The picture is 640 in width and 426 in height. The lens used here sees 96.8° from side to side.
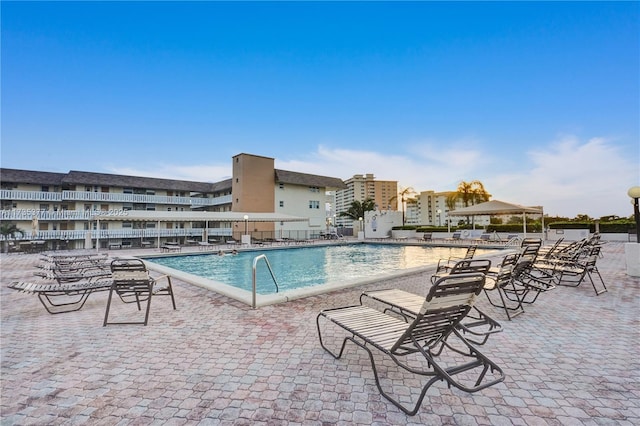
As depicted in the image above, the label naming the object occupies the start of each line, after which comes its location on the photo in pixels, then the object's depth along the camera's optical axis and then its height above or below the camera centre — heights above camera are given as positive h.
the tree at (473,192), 35.41 +3.75
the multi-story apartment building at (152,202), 22.80 +2.43
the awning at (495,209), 17.45 +0.78
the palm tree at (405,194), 40.34 +4.21
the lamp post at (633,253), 7.24 -0.86
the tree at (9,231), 20.61 -0.10
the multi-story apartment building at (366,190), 114.06 +14.73
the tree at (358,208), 38.88 +2.20
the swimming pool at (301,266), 7.02 -1.83
